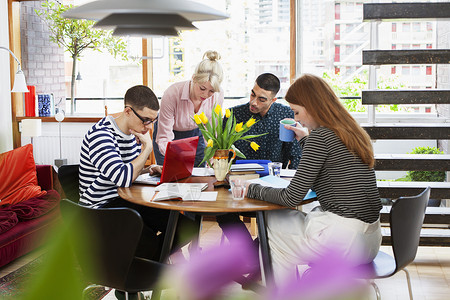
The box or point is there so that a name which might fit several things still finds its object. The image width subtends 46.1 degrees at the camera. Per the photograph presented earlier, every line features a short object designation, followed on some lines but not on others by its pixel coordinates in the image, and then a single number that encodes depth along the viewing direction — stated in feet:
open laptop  8.63
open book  7.83
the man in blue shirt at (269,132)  11.85
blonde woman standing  10.85
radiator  18.69
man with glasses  8.29
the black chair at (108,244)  6.51
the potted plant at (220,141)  9.07
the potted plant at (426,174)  15.50
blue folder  10.09
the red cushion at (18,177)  14.28
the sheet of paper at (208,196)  7.87
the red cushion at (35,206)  13.56
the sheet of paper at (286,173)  9.77
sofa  12.68
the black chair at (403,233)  6.93
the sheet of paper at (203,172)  10.06
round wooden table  7.41
